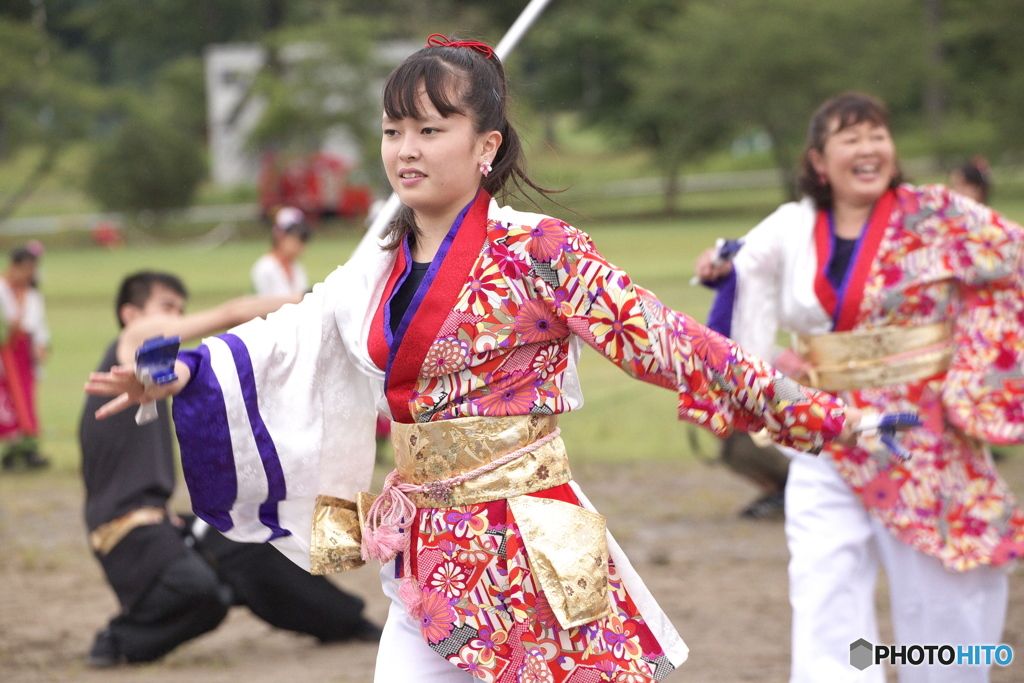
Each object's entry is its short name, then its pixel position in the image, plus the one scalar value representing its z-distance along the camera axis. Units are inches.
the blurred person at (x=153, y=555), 337.1
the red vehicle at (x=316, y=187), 2330.2
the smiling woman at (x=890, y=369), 267.6
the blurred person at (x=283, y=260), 629.3
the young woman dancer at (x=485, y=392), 186.1
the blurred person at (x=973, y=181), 540.3
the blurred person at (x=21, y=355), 665.6
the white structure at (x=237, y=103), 2370.8
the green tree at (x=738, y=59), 1983.3
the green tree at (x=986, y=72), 1776.6
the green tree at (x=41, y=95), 1502.2
